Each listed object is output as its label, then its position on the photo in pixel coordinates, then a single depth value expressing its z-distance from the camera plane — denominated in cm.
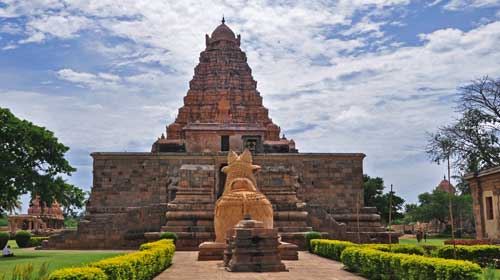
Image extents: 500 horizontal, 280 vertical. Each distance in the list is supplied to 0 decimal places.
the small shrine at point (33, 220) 4991
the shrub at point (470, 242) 1706
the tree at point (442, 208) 4628
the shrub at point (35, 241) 2696
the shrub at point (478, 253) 1369
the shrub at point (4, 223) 6044
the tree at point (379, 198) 4506
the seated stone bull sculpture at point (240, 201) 1509
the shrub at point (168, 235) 1952
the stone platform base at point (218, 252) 1531
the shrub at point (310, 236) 1957
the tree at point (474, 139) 2717
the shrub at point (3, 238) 2290
